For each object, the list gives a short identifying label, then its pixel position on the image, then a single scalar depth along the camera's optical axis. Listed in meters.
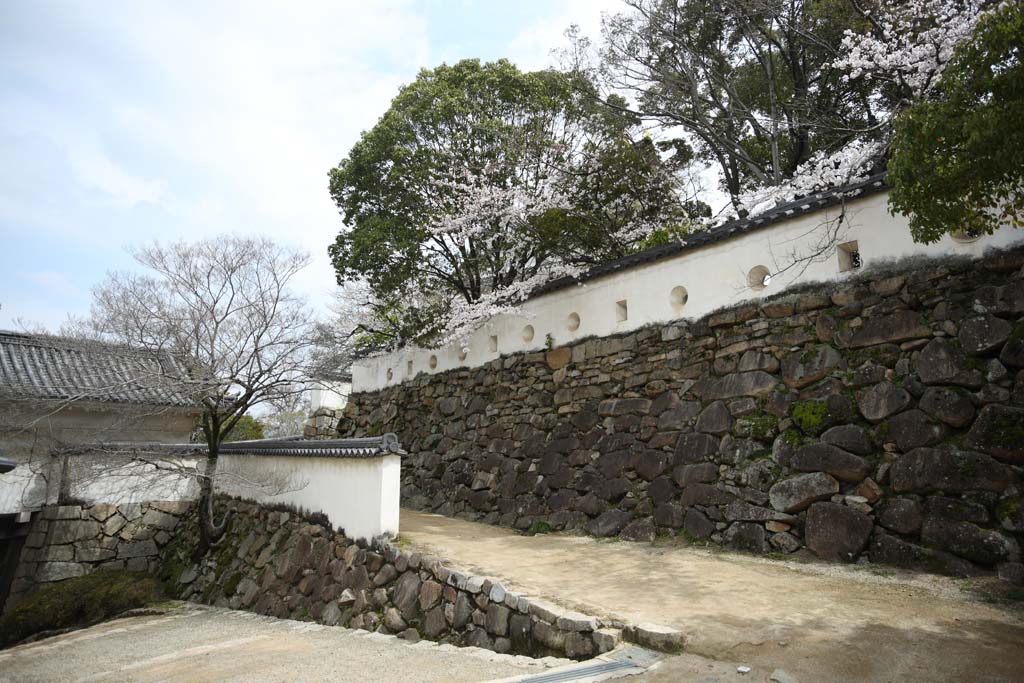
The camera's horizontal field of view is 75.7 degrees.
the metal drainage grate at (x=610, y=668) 3.84
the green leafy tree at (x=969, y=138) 4.00
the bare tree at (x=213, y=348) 10.19
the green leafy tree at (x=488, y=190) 11.17
